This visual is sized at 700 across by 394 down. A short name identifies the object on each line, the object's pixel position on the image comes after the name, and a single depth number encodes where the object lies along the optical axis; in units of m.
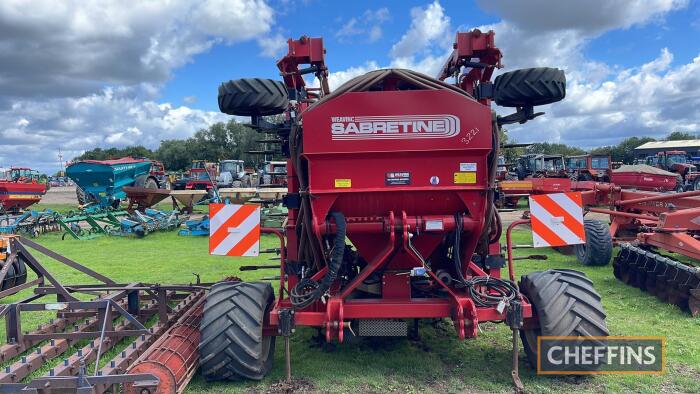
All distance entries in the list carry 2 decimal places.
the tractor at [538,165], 24.56
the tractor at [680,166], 23.03
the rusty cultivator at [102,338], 3.23
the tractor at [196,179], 24.80
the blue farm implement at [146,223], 13.19
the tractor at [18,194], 18.70
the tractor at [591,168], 22.44
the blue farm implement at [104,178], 18.33
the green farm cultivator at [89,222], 13.12
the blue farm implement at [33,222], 13.23
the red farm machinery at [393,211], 3.60
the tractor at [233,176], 24.01
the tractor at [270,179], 18.48
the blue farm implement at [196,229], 13.24
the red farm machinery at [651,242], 5.59
